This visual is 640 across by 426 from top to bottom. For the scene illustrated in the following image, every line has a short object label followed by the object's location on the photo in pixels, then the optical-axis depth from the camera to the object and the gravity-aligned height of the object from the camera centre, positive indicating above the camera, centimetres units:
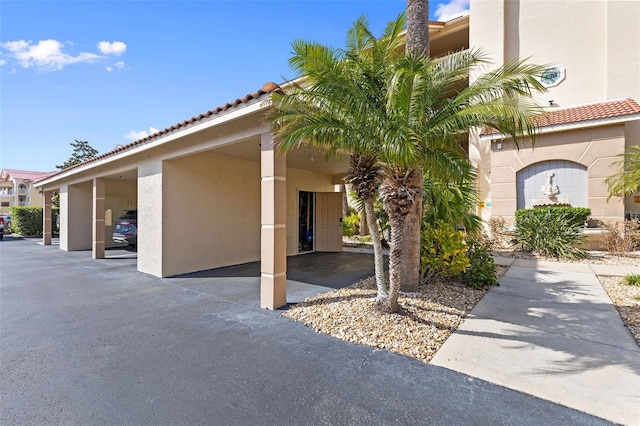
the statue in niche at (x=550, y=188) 1153 +104
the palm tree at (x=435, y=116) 386 +136
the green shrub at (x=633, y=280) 678 -156
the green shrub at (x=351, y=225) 1848 -69
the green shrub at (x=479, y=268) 684 -129
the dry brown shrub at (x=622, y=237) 1008 -81
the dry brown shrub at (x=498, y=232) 1170 -75
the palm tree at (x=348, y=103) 442 +179
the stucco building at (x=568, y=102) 1077 +473
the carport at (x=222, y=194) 579 +66
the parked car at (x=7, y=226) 2444 -96
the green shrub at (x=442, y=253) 670 -90
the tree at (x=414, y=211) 606 +7
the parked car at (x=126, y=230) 1378 -74
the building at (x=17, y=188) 3928 +402
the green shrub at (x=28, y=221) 2302 -51
